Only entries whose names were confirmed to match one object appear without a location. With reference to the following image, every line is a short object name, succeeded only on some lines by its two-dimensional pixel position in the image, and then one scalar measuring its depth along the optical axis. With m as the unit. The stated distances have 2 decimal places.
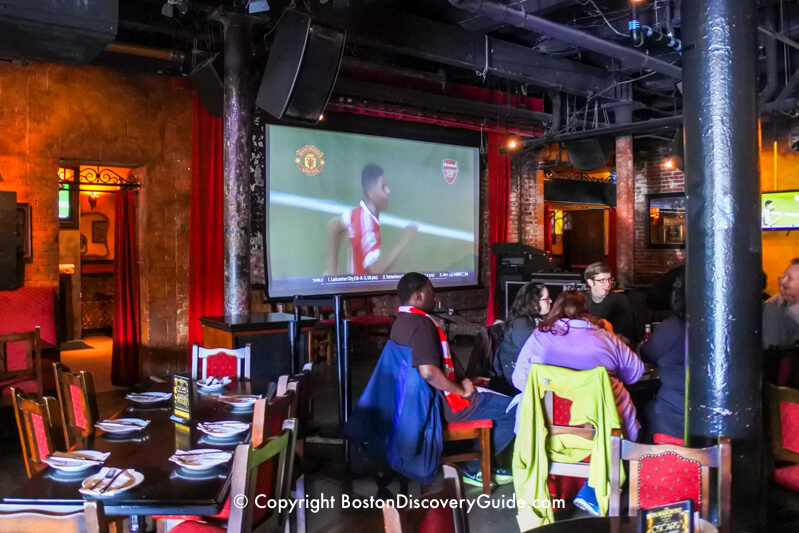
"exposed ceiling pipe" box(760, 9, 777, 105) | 5.79
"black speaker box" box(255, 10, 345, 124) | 4.05
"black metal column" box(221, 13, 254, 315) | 5.11
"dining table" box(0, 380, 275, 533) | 1.83
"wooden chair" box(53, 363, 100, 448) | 2.69
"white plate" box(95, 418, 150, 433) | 2.52
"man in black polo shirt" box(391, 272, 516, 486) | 3.08
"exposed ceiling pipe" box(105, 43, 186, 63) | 5.63
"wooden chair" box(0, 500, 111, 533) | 1.47
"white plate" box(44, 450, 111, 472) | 2.03
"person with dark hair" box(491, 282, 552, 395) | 3.68
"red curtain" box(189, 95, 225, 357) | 6.46
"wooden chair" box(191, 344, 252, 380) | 3.66
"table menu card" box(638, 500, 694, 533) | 1.50
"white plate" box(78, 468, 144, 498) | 1.85
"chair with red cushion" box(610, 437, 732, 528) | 1.88
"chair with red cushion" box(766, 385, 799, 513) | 2.49
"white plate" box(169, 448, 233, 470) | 2.08
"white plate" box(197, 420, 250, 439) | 2.44
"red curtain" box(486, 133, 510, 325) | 8.77
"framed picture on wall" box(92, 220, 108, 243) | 10.02
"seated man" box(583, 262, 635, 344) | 4.53
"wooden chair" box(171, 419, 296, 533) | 1.81
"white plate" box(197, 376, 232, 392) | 3.31
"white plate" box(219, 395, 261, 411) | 2.89
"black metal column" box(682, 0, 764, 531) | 2.24
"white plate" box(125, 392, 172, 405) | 2.99
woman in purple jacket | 2.97
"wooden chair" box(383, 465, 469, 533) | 1.40
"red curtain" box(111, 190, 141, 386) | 6.05
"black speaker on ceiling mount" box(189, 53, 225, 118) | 5.43
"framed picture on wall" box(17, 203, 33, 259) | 5.63
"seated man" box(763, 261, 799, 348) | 3.42
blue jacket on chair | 3.10
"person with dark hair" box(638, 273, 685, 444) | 2.99
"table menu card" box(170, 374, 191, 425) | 2.67
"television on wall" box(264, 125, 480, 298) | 6.91
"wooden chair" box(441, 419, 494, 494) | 3.29
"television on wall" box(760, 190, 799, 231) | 7.68
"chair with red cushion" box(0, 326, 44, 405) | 4.28
